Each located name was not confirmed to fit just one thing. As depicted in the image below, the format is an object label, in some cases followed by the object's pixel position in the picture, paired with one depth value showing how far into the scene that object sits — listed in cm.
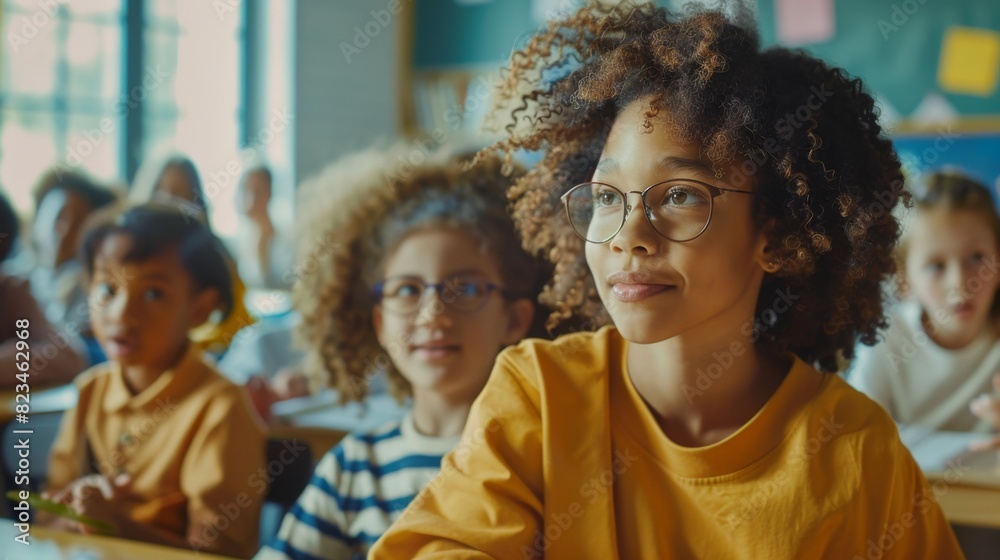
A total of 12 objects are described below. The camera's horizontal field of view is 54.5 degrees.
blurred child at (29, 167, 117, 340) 320
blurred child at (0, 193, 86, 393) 258
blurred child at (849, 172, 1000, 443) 220
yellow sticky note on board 443
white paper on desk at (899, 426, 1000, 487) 163
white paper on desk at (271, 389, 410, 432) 207
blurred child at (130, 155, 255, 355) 213
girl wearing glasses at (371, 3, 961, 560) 99
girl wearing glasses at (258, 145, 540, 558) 148
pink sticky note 480
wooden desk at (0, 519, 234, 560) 118
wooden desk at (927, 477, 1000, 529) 156
